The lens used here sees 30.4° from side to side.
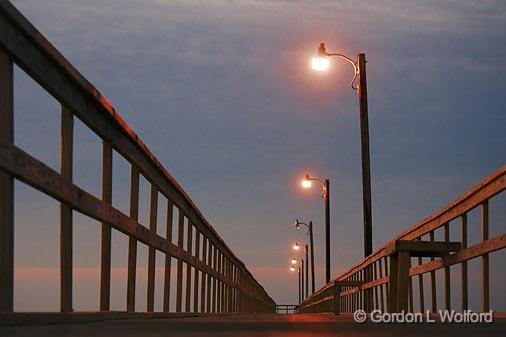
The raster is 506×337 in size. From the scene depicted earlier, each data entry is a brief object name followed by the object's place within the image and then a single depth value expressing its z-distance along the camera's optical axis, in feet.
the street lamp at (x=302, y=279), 286.01
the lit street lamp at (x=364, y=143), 70.64
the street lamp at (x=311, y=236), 193.21
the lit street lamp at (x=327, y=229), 134.72
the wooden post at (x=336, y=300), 70.52
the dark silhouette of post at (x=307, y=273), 242.78
